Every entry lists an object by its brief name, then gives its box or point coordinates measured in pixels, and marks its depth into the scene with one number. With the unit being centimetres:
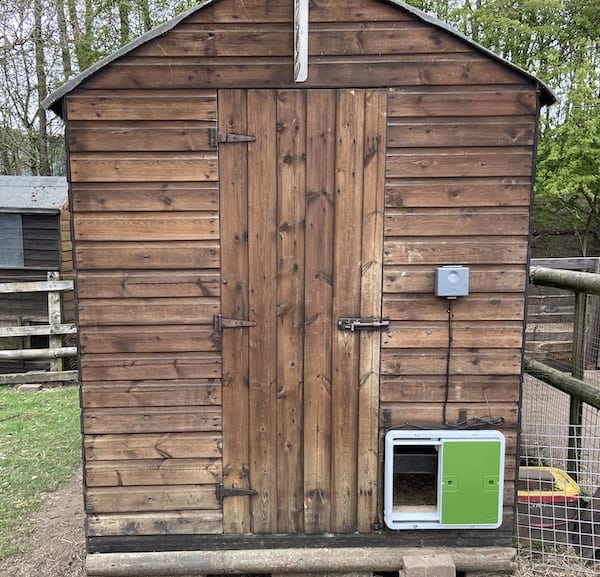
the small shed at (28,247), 923
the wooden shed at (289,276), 294
